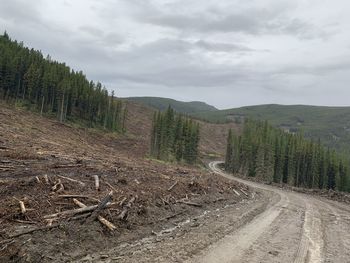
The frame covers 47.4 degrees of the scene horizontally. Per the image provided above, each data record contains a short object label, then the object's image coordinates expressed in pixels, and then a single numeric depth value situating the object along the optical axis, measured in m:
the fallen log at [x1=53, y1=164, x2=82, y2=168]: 20.82
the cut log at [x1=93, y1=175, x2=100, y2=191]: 17.01
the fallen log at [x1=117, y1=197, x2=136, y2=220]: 14.09
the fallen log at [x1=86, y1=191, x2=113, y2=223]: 13.05
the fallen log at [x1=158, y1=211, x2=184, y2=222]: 16.05
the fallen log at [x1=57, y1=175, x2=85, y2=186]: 17.07
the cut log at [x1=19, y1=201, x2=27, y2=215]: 12.07
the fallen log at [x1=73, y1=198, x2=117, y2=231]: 12.88
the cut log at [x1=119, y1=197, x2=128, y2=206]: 15.27
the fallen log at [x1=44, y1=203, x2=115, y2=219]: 12.40
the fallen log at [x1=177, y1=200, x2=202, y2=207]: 20.22
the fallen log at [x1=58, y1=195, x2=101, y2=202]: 14.36
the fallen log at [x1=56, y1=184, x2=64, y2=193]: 14.92
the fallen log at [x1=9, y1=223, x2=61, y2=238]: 10.55
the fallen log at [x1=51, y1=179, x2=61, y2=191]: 15.13
